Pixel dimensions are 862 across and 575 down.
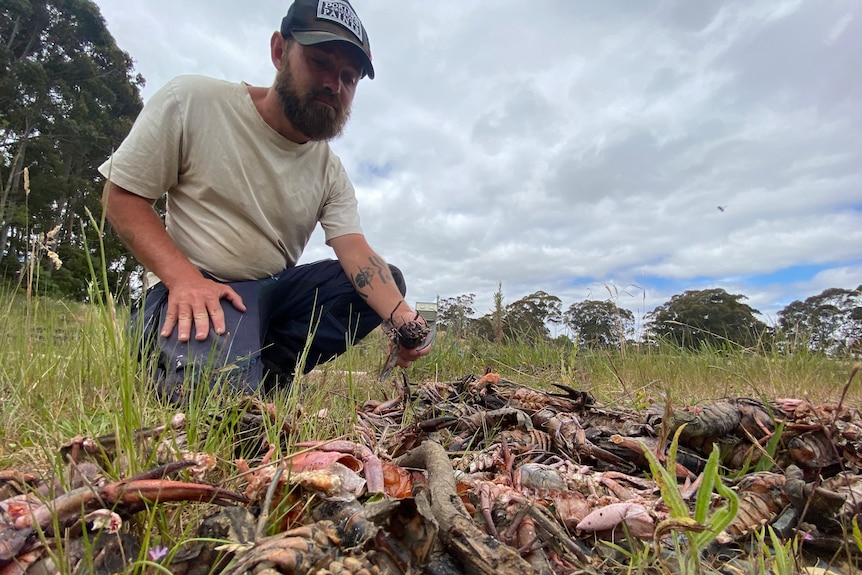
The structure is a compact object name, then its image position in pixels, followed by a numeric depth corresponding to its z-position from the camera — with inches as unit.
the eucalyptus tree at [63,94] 671.8
